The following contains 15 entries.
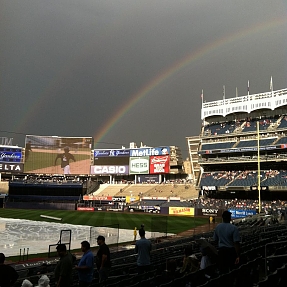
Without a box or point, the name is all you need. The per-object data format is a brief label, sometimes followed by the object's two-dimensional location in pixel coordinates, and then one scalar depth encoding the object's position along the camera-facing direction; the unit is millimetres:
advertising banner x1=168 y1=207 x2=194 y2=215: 54406
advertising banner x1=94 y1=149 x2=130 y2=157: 85625
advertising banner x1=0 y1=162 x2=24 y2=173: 86938
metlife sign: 79000
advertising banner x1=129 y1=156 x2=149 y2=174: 81125
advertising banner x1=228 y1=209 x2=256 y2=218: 46562
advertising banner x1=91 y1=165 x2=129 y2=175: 84875
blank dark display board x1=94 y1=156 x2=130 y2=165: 85188
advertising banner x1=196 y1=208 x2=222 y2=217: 52188
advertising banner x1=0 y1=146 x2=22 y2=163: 87169
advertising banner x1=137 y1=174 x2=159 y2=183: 81000
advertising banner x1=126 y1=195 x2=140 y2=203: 68725
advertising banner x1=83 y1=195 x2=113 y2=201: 73062
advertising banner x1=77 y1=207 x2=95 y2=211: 67750
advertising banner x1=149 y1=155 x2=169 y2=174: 78225
